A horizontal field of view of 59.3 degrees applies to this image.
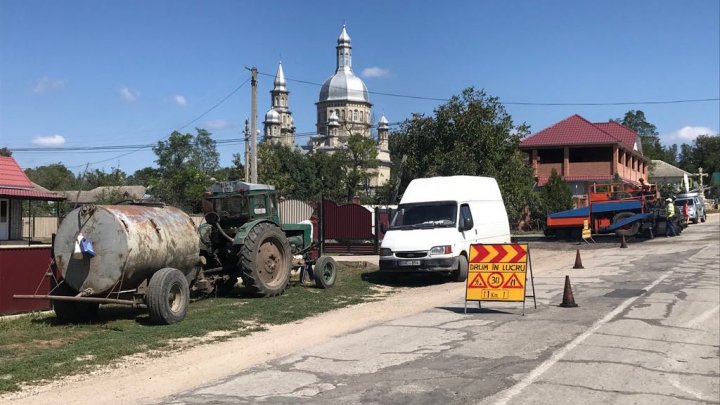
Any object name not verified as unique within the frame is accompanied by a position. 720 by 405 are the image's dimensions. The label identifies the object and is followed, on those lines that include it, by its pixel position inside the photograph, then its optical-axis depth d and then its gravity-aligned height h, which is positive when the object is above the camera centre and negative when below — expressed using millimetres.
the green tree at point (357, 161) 75688 +7231
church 118688 +23004
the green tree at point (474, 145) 33781 +4055
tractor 12805 -406
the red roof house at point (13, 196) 30984 +1425
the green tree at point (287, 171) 69250 +5801
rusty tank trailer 10031 -671
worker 32219 -27
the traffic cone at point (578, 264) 19469 -1430
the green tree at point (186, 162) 64562 +10245
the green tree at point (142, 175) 103719 +8466
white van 15875 -181
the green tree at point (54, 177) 87688 +7045
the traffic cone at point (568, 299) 12102 -1558
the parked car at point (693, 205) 42906 +782
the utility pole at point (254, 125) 25389 +3918
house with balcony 55906 +5939
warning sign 11695 -1013
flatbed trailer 30969 +93
